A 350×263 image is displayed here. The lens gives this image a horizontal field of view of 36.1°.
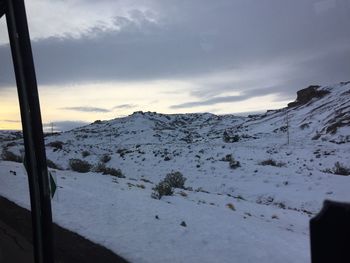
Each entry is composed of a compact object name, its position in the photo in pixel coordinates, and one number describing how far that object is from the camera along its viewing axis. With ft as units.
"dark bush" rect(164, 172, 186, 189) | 59.82
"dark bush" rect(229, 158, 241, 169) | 85.79
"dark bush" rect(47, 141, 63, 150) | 150.90
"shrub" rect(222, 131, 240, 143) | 174.58
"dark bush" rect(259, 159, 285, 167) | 91.00
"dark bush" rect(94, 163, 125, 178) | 65.12
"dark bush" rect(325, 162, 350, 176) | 77.36
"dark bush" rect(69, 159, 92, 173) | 72.49
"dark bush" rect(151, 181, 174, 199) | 39.54
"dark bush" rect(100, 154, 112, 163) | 121.80
